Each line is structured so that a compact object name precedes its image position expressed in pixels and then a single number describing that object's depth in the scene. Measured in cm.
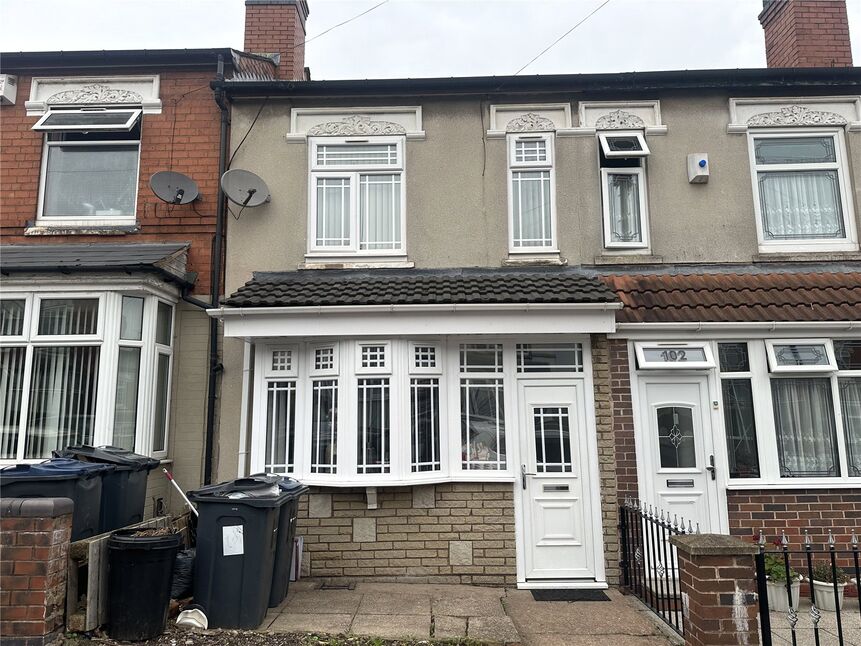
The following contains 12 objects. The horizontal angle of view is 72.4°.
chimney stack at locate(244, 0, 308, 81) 870
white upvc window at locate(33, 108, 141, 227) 777
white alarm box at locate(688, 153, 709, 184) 739
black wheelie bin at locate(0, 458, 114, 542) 450
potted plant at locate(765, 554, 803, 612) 566
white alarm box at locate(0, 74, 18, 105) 780
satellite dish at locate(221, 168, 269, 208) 731
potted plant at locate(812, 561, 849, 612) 568
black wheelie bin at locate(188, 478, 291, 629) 480
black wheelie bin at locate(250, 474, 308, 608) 532
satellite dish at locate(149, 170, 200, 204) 735
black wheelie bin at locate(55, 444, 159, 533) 520
